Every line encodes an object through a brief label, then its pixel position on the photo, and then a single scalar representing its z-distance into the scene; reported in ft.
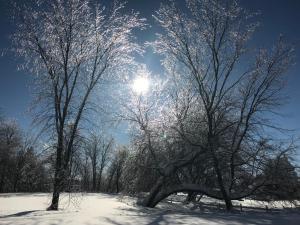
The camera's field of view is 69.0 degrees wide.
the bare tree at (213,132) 38.30
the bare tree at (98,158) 132.02
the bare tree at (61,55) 33.78
